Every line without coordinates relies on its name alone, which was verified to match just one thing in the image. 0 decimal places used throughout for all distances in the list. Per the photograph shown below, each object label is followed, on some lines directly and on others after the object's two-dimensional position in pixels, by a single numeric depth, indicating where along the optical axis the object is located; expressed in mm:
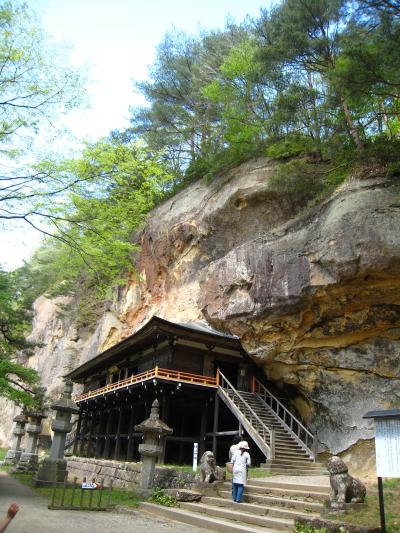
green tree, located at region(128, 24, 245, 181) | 29031
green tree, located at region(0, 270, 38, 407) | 12269
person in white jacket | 9719
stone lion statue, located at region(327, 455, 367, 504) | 7980
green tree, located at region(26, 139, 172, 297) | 9922
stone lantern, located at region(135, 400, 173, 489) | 12188
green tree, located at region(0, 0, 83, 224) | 9312
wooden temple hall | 17641
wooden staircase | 13802
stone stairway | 8141
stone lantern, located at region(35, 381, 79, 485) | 15507
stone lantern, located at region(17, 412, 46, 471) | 22659
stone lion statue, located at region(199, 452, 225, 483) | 11320
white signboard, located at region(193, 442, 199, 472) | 13800
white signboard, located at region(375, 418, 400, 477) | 6393
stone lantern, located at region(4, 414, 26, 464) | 25578
